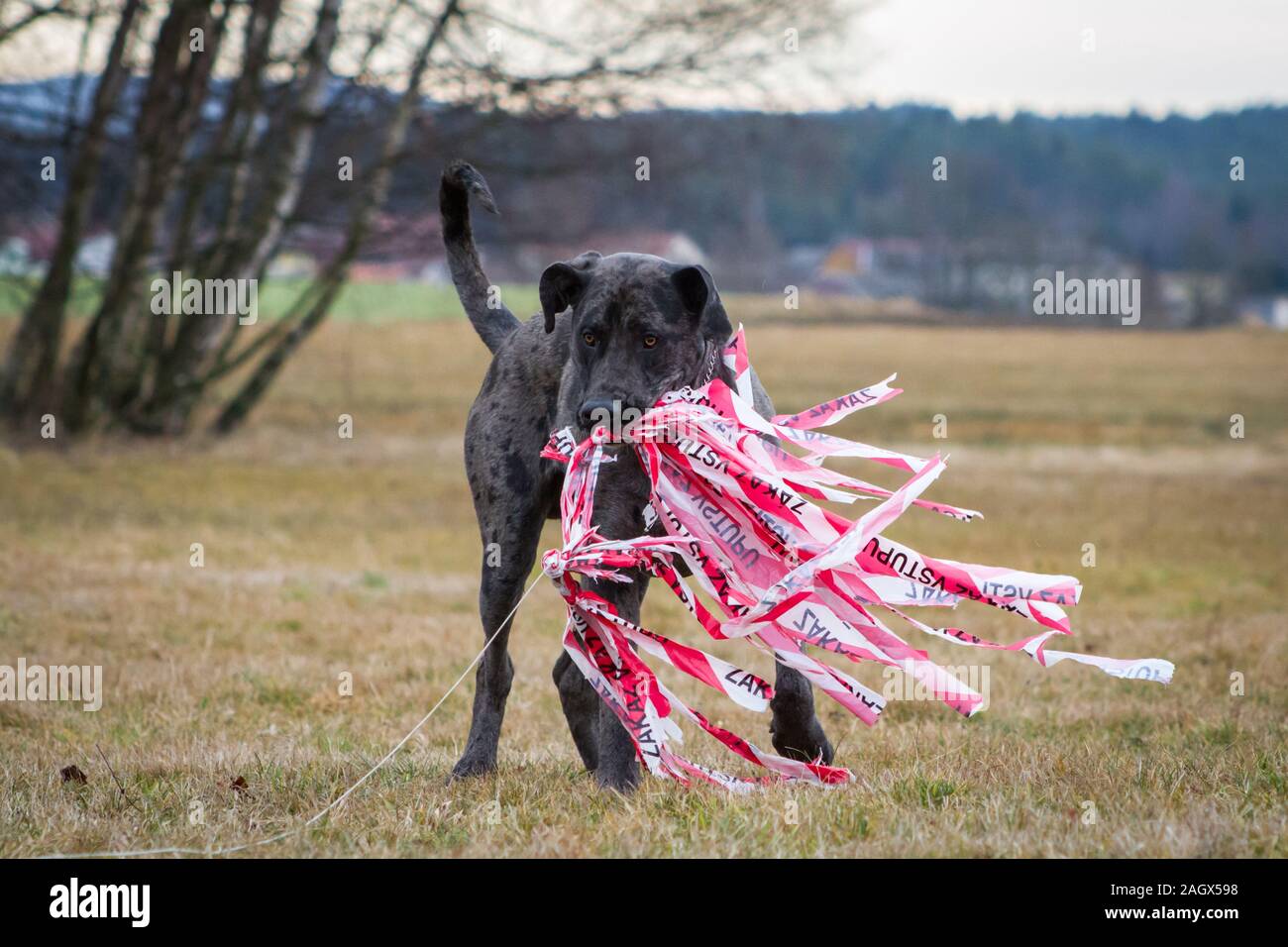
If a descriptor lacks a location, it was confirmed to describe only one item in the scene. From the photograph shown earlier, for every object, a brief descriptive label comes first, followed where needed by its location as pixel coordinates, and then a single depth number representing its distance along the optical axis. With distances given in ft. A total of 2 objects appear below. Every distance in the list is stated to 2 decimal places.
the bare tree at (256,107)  50.83
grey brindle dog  15.78
